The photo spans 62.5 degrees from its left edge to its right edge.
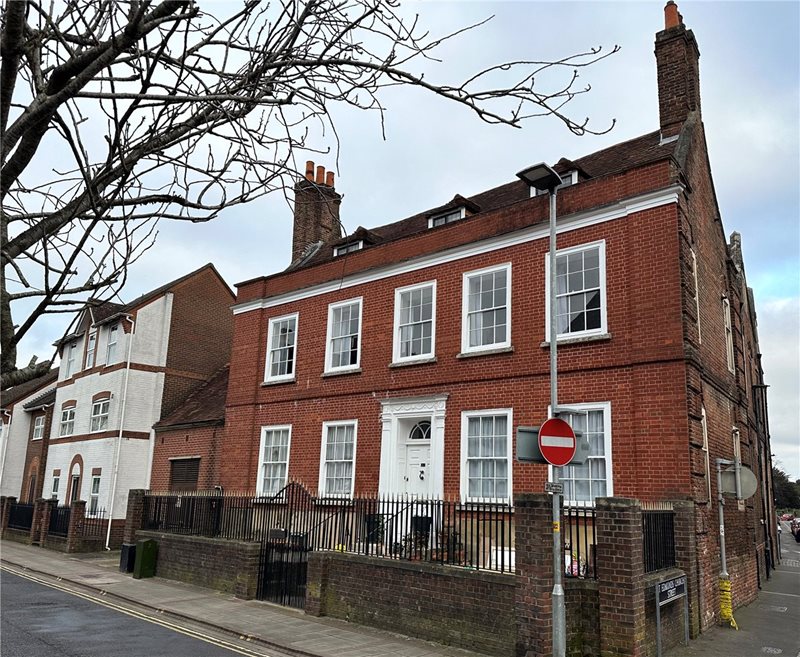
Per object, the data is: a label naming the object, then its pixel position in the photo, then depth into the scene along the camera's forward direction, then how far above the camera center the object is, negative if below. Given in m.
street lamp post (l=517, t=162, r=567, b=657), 8.41 +1.42
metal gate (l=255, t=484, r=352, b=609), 13.20 -1.62
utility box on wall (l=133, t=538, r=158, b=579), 16.47 -2.09
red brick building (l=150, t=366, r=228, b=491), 23.25 +1.13
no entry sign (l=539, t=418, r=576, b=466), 8.89 +0.59
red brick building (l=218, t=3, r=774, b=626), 13.02 +3.28
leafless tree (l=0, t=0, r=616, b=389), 3.00 +1.82
